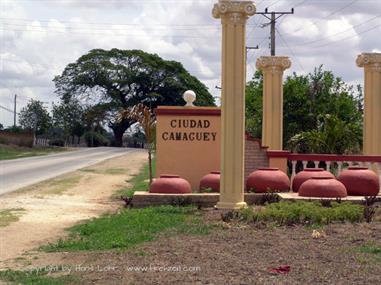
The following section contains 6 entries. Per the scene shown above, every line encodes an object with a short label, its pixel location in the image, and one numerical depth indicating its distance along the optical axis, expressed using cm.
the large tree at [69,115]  8781
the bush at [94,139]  9606
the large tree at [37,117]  8812
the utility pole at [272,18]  3916
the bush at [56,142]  8519
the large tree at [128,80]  8269
